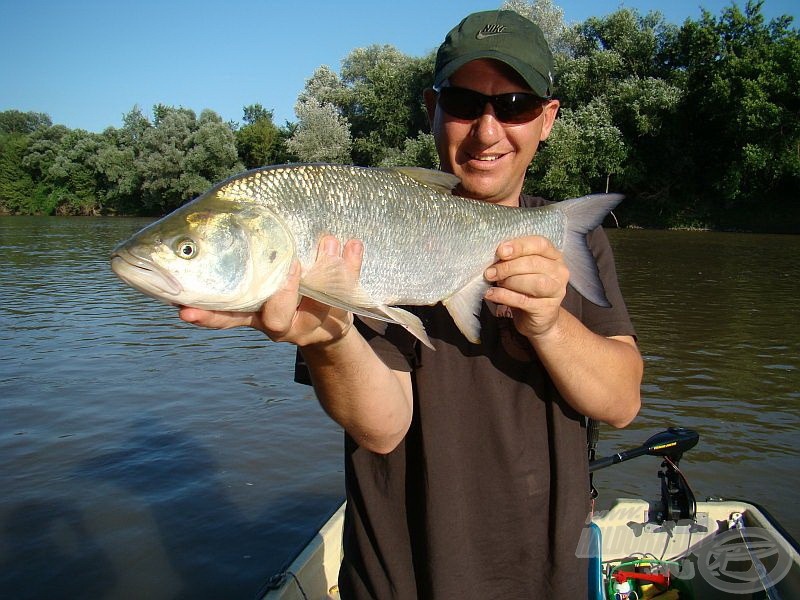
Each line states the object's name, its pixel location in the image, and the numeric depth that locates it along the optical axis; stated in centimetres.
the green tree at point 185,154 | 4097
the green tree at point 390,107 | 3700
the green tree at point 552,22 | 3425
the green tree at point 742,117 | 2797
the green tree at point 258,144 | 4672
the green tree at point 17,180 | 5581
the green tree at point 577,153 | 2905
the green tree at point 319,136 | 3550
